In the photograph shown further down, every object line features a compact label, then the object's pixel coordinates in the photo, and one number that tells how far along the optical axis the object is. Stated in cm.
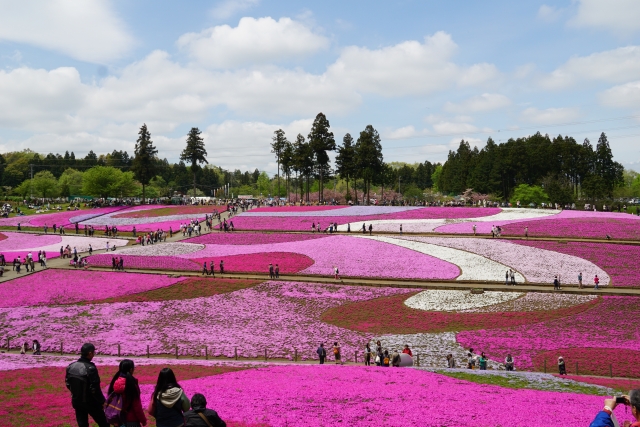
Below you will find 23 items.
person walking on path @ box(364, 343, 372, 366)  2617
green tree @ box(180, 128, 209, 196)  10251
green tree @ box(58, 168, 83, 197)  15062
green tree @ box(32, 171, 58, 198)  13288
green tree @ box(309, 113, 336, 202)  9931
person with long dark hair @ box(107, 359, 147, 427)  882
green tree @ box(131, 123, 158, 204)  10206
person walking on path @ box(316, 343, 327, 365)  2611
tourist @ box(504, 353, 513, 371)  2538
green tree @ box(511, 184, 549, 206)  10062
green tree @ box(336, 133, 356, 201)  10262
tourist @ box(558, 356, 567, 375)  2486
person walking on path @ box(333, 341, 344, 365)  2625
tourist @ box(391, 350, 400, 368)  2397
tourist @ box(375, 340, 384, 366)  2549
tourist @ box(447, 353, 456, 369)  2637
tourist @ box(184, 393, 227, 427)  737
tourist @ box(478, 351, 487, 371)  2586
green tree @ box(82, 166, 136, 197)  10819
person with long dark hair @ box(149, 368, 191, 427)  828
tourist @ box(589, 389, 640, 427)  623
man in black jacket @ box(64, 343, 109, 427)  923
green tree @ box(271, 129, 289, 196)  11294
